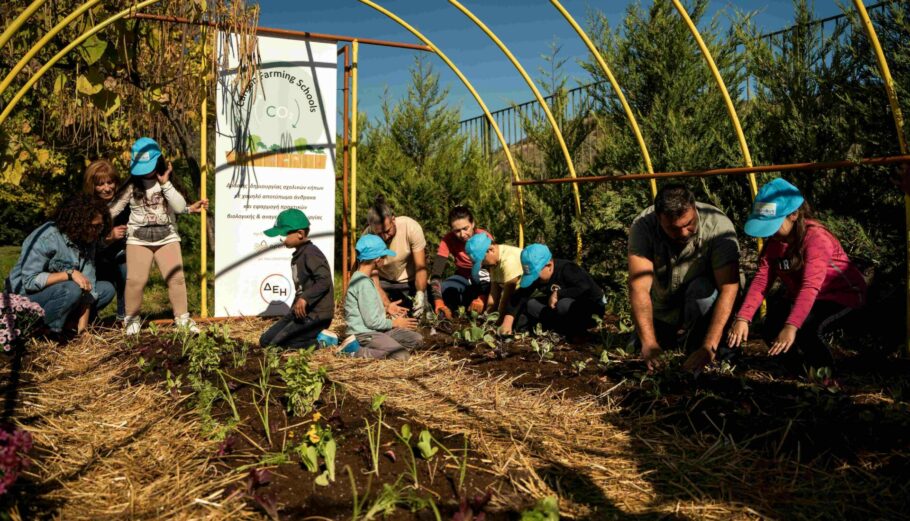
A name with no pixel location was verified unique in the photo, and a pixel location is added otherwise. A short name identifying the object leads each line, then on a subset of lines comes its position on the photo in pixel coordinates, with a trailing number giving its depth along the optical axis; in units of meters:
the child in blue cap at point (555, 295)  5.43
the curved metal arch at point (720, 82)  5.00
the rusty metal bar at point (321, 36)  6.94
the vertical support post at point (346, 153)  7.43
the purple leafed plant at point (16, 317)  5.05
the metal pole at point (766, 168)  4.14
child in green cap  5.48
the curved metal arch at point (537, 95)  6.63
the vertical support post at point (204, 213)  6.71
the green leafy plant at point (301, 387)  3.47
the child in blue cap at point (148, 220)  5.97
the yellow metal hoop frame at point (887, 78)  3.95
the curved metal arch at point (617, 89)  5.95
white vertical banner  6.93
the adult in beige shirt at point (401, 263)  6.71
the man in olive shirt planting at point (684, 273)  4.10
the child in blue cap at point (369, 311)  5.29
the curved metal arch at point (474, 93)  7.11
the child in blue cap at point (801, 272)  3.87
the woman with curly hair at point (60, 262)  5.48
